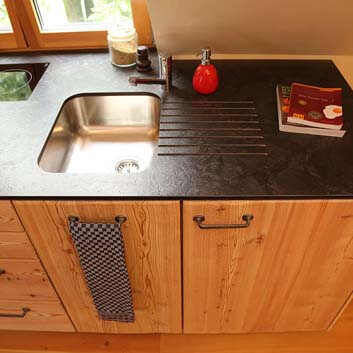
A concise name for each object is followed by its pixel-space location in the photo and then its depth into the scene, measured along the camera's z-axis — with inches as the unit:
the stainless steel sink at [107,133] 45.3
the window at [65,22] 50.1
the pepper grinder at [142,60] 46.8
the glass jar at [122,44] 47.5
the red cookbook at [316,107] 38.2
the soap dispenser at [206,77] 41.9
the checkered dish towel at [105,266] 32.5
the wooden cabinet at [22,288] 35.8
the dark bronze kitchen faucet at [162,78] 43.3
